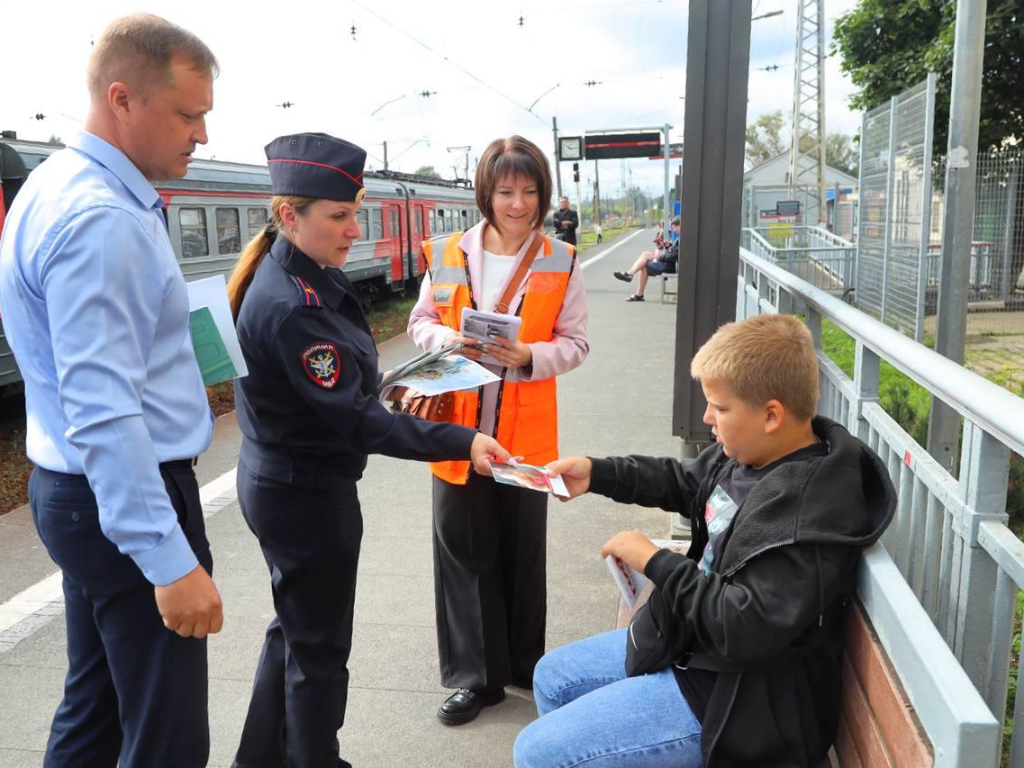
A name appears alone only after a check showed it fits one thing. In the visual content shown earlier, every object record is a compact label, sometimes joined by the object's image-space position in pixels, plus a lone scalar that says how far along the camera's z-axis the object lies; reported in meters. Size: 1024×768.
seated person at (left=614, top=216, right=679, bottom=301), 16.25
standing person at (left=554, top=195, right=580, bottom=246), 23.59
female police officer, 2.50
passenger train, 9.37
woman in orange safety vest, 3.26
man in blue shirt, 1.79
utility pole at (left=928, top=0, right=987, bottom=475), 4.78
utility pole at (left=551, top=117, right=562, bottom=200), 42.82
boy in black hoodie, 1.86
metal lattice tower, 35.78
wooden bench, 1.54
